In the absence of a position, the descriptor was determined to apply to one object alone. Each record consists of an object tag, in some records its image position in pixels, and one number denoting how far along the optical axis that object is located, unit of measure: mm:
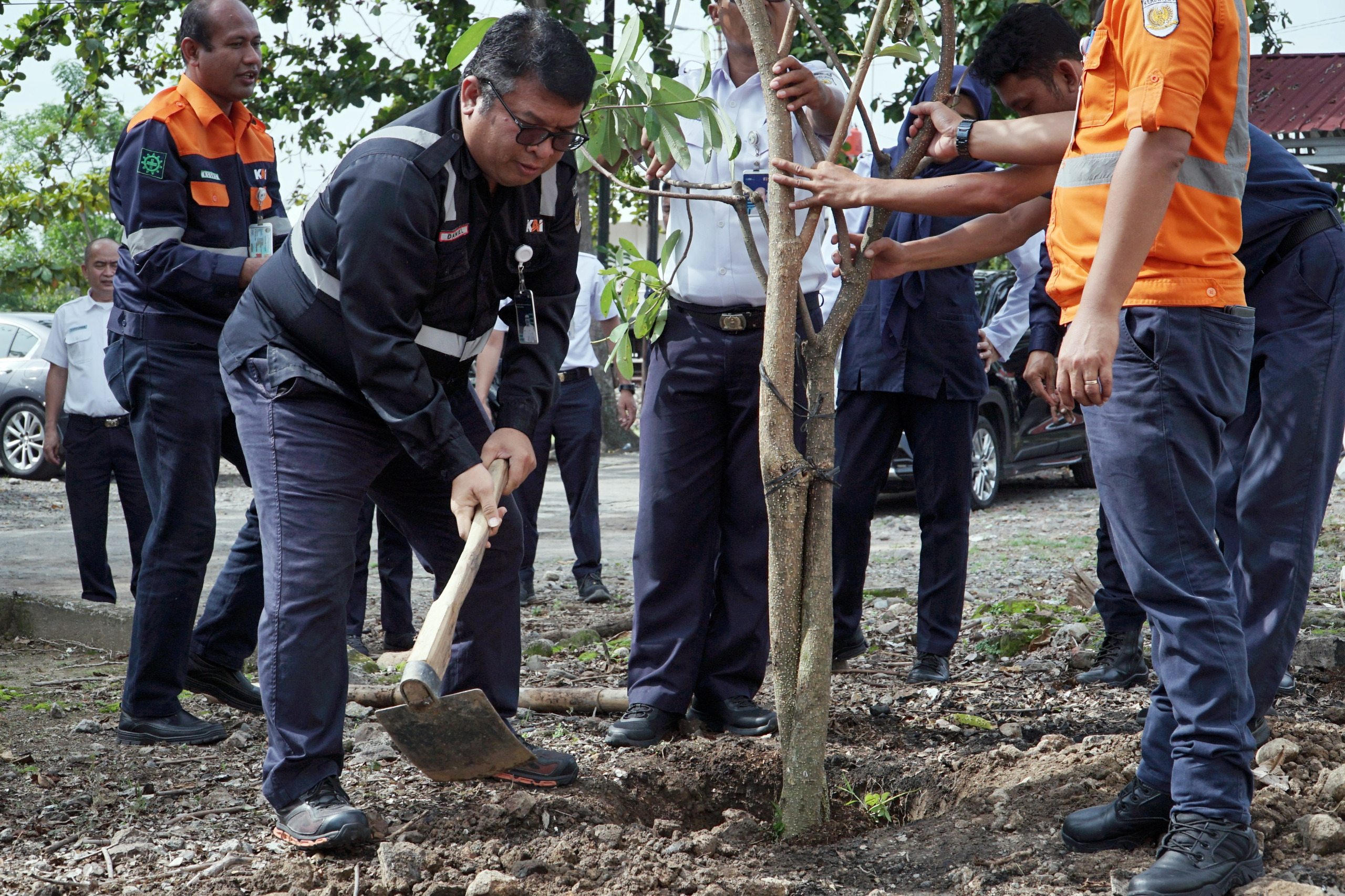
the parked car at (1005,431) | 9344
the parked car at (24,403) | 12836
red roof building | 13914
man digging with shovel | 2590
